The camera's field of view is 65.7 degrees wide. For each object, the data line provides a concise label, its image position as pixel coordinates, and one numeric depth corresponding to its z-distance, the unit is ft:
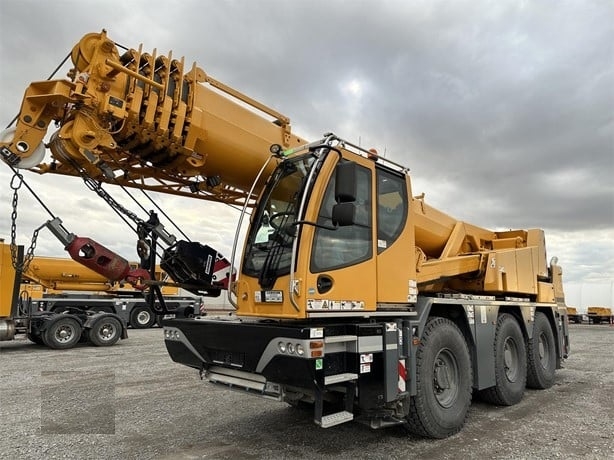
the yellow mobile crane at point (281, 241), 14.19
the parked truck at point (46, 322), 40.14
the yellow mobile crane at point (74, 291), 58.54
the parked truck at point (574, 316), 106.63
